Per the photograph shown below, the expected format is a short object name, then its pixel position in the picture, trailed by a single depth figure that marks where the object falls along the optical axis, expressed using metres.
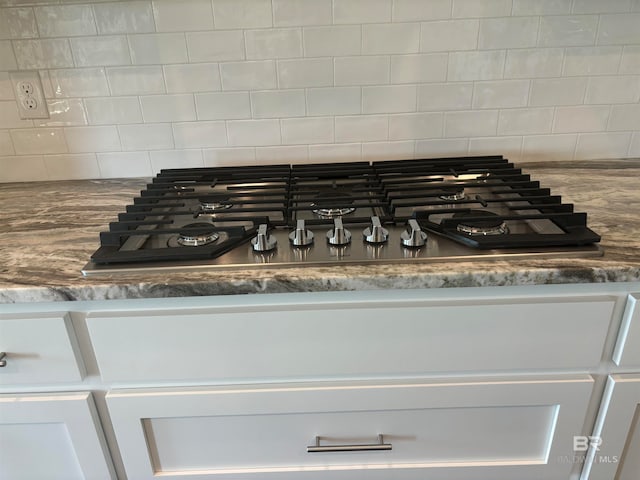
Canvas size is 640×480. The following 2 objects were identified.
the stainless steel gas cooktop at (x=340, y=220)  0.80
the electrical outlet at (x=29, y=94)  1.21
